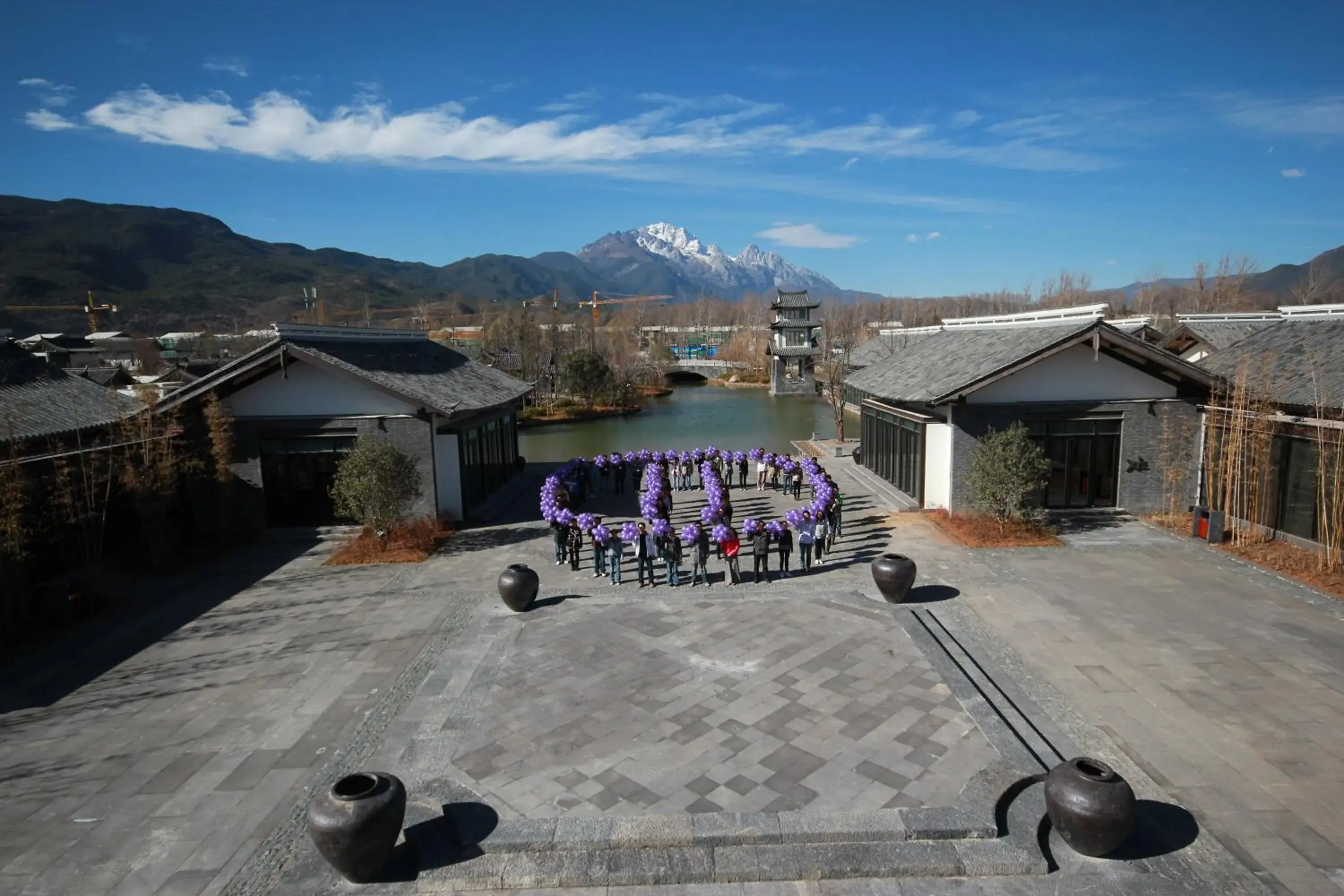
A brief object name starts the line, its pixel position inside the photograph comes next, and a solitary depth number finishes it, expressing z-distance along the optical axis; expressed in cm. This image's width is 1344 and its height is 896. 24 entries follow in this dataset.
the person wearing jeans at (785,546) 1442
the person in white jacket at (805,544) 1468
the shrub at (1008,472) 1609
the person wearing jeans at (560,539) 1557
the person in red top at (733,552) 1385
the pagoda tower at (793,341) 7131
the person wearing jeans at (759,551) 1394
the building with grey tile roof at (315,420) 1773
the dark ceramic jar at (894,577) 1266
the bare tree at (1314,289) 6575
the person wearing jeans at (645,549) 1427
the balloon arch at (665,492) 1460
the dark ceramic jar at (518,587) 1266
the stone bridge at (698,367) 8138
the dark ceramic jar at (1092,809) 647
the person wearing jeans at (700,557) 1402
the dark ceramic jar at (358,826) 632
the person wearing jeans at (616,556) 1413
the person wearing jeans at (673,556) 1389
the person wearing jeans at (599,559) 1470
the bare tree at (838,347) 3997
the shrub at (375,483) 1594
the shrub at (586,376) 5156
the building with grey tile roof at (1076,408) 1781
